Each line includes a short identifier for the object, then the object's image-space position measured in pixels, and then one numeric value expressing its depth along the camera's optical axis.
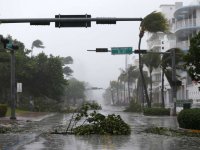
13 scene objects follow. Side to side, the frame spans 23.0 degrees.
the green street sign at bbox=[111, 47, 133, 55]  41.44
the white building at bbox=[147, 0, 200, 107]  69.56
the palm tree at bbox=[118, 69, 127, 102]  140.43
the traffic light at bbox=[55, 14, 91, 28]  22.81
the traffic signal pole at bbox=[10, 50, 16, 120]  36.91
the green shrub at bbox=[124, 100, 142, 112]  70.57
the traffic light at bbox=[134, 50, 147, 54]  41.03
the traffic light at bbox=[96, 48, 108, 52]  40.35
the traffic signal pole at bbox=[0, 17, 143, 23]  22.56
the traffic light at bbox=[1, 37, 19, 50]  33.12
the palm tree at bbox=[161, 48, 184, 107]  54.85
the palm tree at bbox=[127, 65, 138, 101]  117.62
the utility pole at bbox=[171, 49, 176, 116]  45.96
